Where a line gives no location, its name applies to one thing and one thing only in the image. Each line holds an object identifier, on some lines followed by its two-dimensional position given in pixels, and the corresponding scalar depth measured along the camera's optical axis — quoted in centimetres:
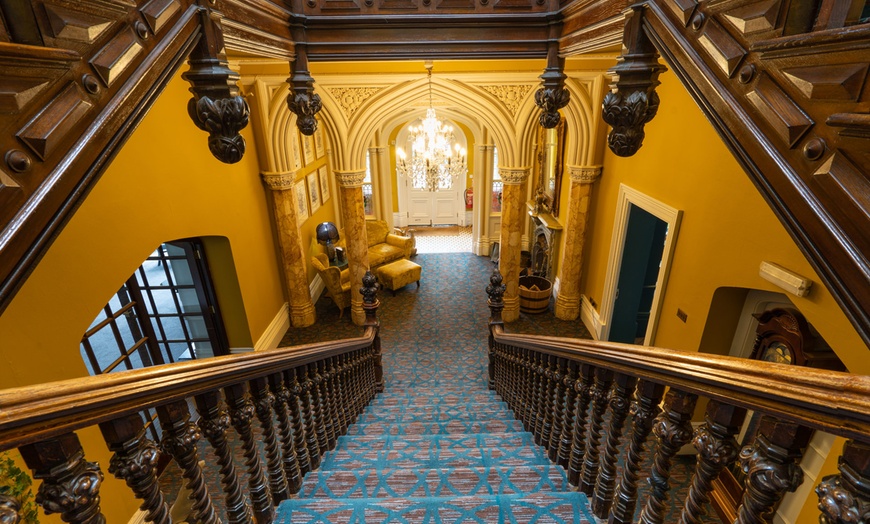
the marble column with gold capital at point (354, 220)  683
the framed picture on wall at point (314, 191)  809
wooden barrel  761
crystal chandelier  679
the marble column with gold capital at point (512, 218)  721
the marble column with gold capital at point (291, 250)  639
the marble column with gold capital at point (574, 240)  658
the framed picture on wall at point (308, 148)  780
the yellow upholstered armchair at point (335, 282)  751
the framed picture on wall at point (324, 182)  904
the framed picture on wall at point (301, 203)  726
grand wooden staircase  73
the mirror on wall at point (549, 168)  795
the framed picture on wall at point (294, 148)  646
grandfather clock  299
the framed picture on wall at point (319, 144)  872
